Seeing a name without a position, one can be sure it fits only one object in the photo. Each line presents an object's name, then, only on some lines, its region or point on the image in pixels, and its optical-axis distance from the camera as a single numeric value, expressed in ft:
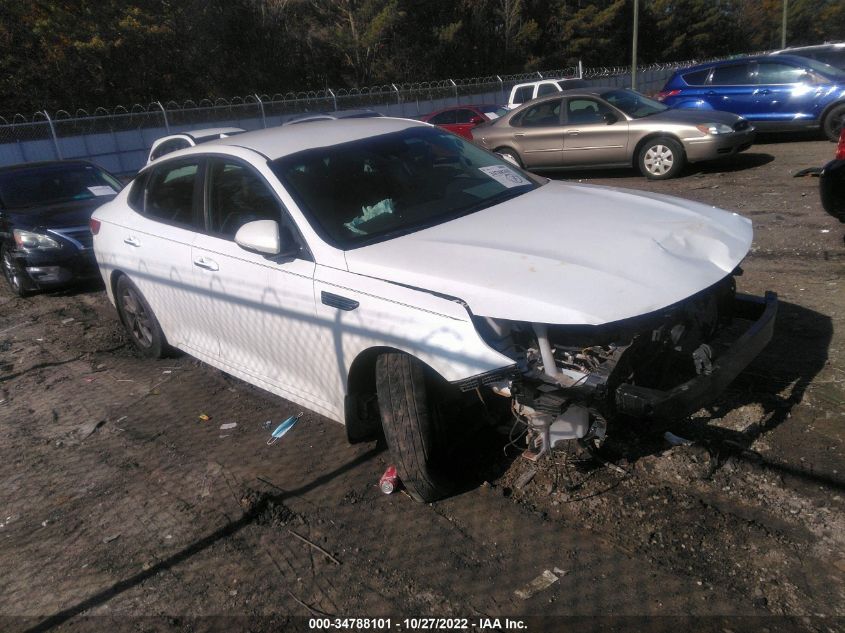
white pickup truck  62.54
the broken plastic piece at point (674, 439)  12.19
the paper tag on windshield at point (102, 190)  29.99
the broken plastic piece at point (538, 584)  9.49
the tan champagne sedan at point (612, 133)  35.55
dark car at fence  26.45
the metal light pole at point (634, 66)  91.21
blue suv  40.57
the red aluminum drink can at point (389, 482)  12.07
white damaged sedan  10.09
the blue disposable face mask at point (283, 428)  14.67
